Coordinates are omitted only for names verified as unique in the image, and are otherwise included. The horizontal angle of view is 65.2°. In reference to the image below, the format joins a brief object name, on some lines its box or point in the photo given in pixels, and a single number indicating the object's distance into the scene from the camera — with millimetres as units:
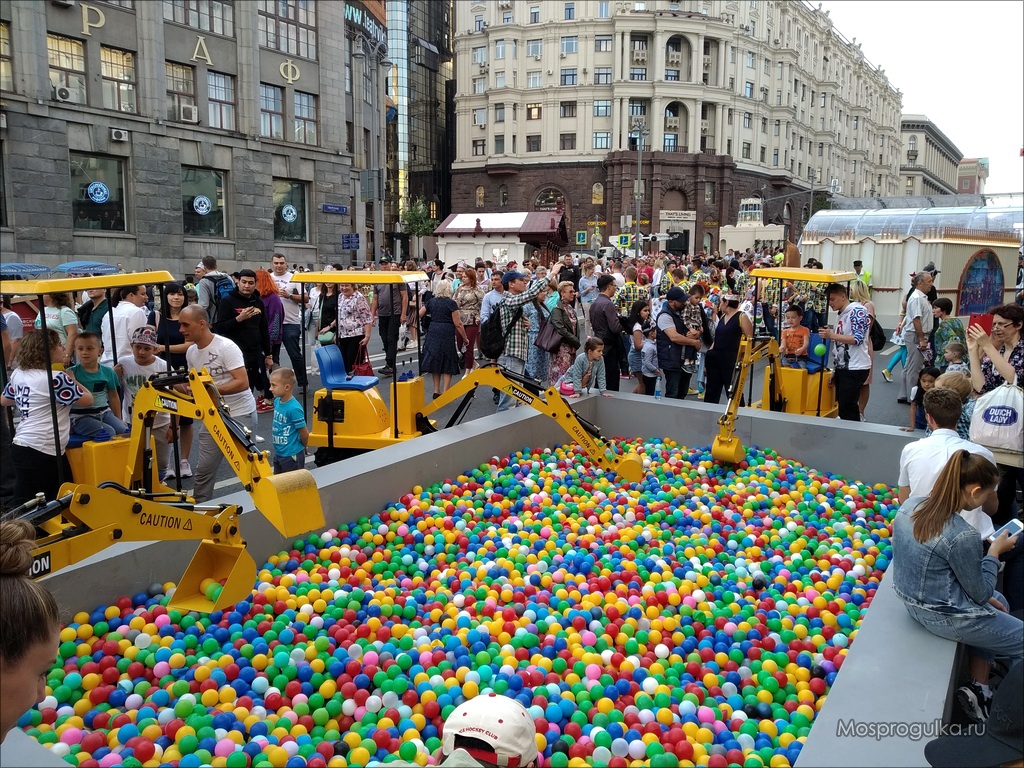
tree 74688
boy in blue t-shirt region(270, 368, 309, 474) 6793
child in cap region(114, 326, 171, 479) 7098
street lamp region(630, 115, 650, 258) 48228
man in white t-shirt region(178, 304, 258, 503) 6703
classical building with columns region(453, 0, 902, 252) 65438
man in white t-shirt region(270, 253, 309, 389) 12406
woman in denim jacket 3947
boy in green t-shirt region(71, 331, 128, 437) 6270
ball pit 4078
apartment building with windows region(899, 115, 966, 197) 128250
